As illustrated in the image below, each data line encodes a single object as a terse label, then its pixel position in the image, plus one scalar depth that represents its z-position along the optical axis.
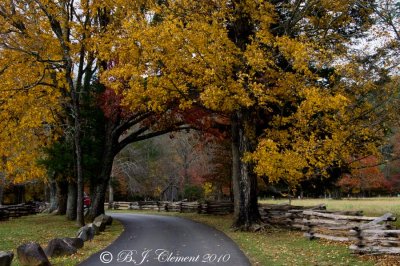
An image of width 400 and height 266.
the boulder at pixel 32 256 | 9.91
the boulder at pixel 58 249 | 11.58
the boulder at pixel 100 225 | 17.98
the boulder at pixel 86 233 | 14.59
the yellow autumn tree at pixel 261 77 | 15.16
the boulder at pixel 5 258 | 9.19
